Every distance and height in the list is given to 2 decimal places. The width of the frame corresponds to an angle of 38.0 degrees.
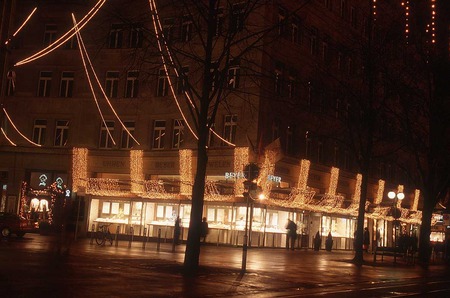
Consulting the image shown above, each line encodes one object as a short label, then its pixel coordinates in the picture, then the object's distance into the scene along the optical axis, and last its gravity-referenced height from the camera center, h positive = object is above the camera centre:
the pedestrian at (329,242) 45.41 +0.19
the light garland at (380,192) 55.06 +4.78
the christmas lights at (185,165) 42.41 +4.47
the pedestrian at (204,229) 34.82 +0.37
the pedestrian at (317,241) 44.13 +0.19
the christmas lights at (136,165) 44.94 +4.50
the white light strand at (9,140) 46.86 +5.90
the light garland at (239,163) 39.41 +4.52
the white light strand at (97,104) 44.82 +8.59
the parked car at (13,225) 36.50 -0.16
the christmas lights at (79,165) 45.81 +4.31
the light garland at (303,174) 43.41 +4.56
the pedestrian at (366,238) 47.50 +0.70
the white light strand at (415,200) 61.47 +4.79
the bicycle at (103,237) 34.91 -0.43
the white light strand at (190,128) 40.46 +6.72
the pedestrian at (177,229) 35.36 +0.27
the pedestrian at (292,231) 41.38 +0.69
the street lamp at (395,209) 32.25 +2.01
